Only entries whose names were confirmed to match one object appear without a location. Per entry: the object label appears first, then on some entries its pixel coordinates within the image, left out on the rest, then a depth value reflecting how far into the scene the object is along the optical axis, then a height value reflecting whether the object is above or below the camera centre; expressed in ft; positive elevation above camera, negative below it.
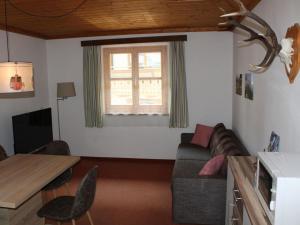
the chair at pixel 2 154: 11.35 -2.56
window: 17.58 +0.66
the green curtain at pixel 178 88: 16.87 +0.04
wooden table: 7.45 -2.66
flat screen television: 14.35 -2.15
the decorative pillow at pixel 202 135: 15.96 -2.68
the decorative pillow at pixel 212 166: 10.41 -2.90
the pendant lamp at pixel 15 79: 7.72 +0.36
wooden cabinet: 5.29 -2.32
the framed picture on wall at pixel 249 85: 11.28 +0.12
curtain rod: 16.74 +3.08
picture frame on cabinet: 7.70 -1.55
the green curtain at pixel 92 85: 17.84 +0.36
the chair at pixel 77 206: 7.91 -3.46
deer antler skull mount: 6.24 +1.02
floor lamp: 17.44 +0.07
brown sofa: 10.16 -3.98
